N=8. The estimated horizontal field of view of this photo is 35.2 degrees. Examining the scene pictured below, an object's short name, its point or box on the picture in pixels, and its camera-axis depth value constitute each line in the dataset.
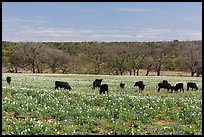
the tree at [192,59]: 81.00
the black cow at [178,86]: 29.53
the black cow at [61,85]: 29.02
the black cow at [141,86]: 29.91
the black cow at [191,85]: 32.15
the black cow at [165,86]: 29.97
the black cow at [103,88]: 26.39
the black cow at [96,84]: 31.78
